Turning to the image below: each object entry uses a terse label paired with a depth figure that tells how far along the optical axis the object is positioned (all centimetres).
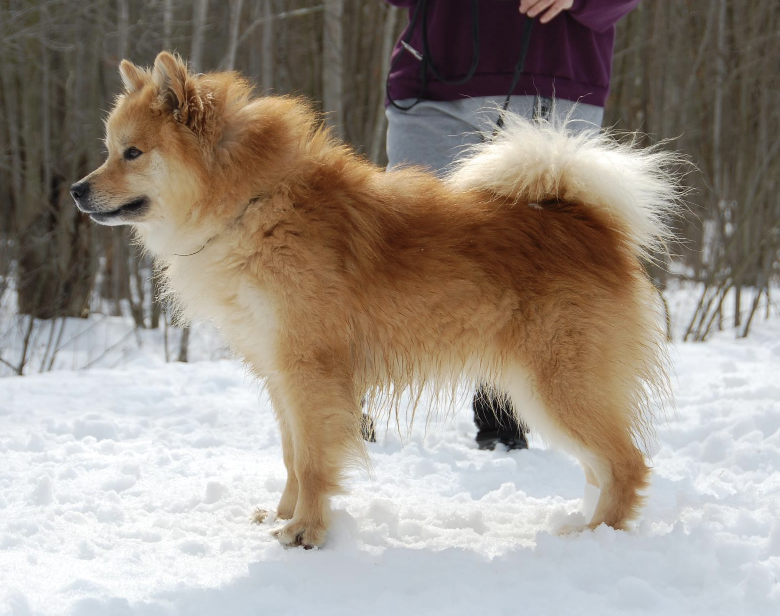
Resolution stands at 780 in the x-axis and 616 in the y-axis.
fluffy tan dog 269
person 346
